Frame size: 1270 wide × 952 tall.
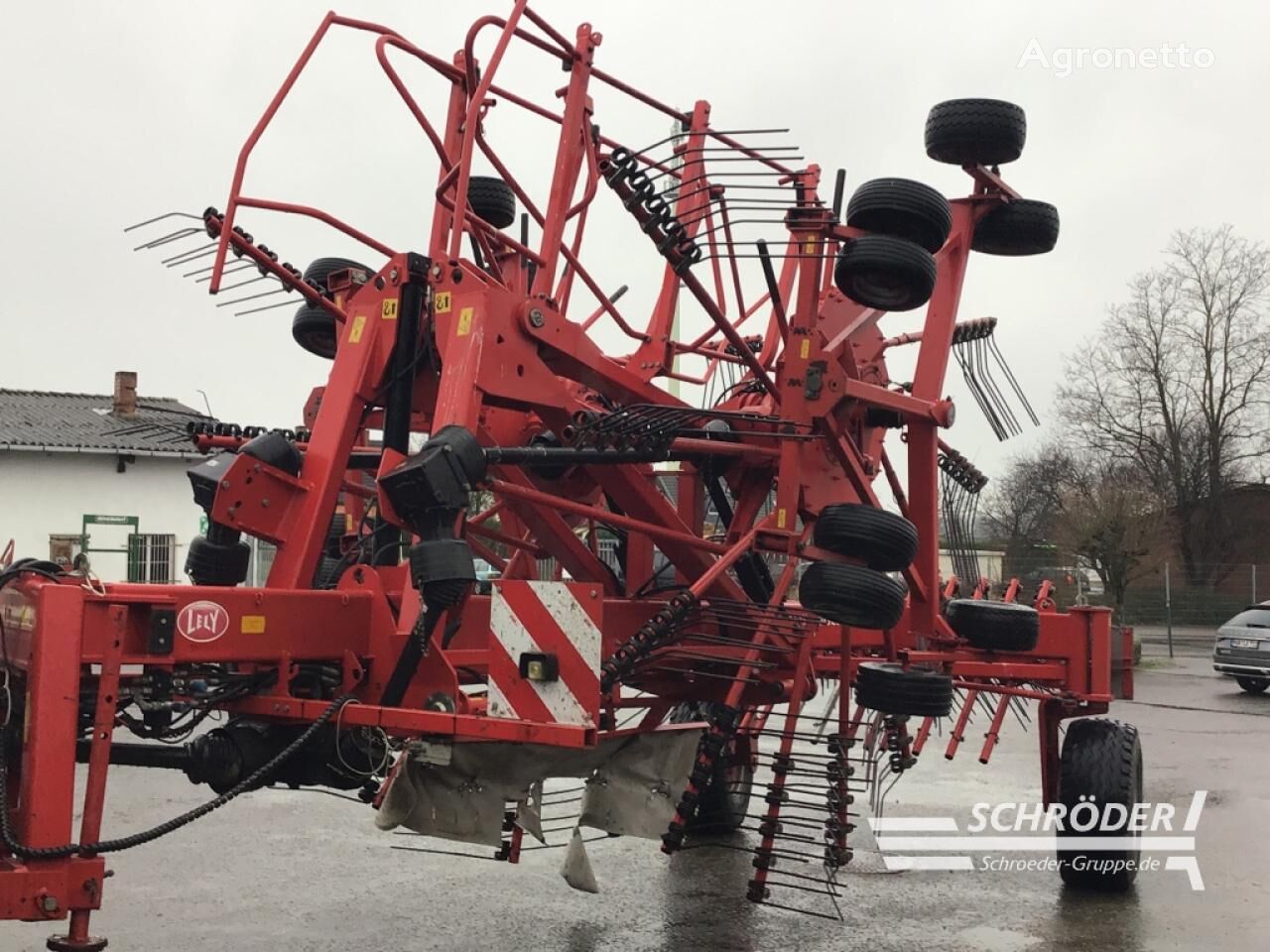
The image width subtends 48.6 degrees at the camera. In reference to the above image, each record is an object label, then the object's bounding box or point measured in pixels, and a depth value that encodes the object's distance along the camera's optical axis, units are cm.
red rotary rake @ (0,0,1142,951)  474
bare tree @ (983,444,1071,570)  3244
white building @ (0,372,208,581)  2908
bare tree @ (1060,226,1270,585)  4303
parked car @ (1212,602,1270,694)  1909
